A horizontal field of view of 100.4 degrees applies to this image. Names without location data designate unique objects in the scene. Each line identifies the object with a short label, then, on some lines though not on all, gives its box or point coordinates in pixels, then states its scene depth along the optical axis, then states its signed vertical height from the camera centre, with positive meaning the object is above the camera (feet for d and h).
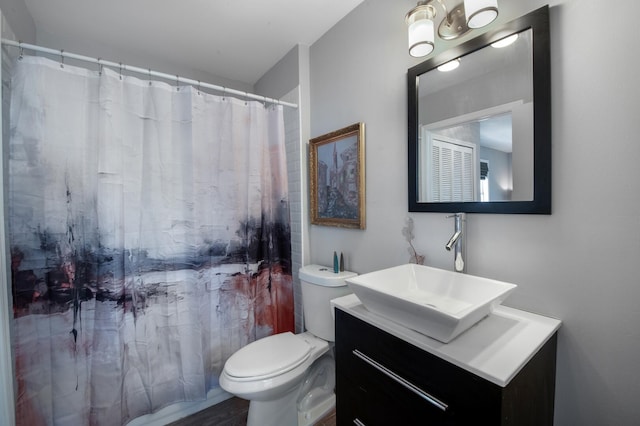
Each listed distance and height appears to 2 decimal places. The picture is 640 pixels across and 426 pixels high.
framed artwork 5.16 +0.65
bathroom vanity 2.18 -1.58
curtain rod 3.88 +2.49
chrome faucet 3.48 -0.49
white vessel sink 2.42 -1.02
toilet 4.22 -2.63
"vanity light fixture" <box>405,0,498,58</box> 3.57 +2.46
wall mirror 2.97 +1.06
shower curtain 4.03 -0.44
